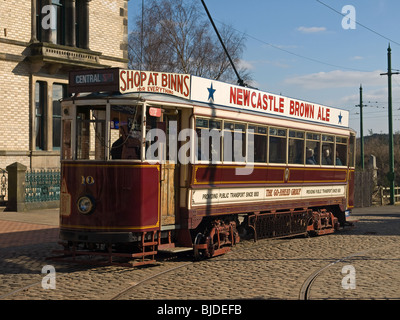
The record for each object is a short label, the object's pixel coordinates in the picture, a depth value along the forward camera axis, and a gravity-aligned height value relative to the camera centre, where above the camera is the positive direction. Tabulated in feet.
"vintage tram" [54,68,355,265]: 33.96 +0.70
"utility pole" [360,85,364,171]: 152.91 +12.51
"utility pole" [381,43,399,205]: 108.47 +7.51
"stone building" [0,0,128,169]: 78.64 +14.54
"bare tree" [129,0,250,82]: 138.00 +28.28
